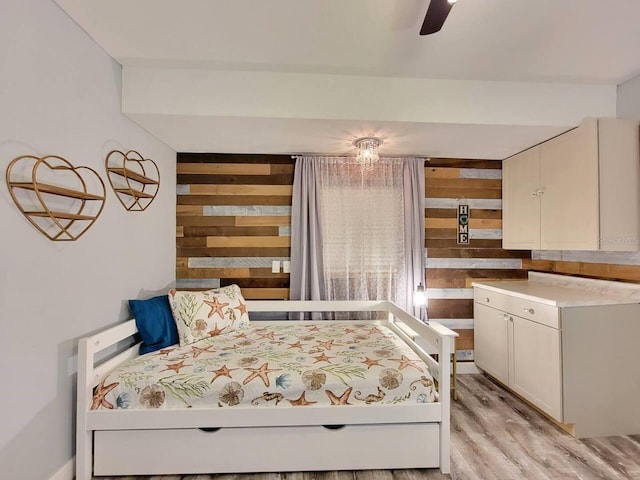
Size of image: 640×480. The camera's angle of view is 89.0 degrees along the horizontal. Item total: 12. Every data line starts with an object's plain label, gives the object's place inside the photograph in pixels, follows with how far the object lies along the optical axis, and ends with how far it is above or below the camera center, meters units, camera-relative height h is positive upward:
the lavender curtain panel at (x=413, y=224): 3.12 +0.18
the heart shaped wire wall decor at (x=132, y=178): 2.07 +0.45
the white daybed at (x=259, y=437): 1.75 -1.08
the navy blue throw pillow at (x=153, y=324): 2.17 -0.55
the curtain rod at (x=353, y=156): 3.09 +0.84
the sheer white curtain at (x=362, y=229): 3.12 +0.13
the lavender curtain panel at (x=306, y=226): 3.06 +0.16
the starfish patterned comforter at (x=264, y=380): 1.76 -0.76
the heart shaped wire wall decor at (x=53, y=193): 1.39 +0.23
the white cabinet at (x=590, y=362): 2.18 -0.81
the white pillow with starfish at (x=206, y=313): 2.30 -0.52
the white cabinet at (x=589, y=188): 2.25 +0.40
